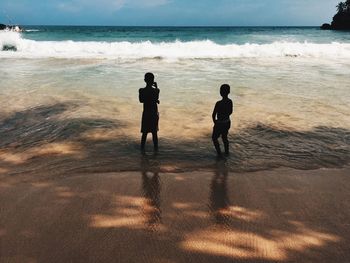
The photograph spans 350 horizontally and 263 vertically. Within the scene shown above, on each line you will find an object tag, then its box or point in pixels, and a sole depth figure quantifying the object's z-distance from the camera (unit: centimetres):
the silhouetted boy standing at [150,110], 562
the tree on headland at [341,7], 9556
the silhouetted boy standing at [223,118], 536
